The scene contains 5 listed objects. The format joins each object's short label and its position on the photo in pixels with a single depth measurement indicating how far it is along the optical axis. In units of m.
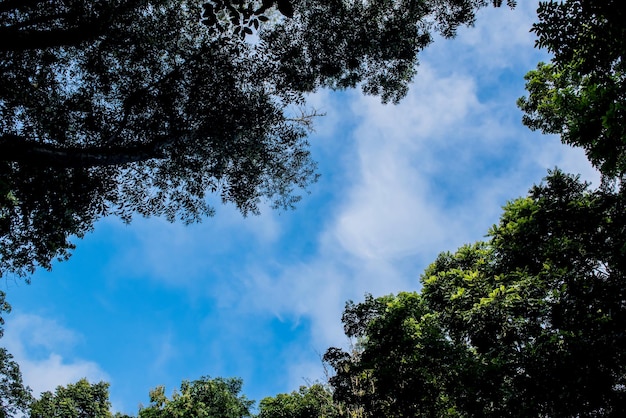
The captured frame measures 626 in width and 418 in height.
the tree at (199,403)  33.84
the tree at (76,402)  34.59
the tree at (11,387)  22.25
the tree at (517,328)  12.67
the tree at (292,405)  29.10
